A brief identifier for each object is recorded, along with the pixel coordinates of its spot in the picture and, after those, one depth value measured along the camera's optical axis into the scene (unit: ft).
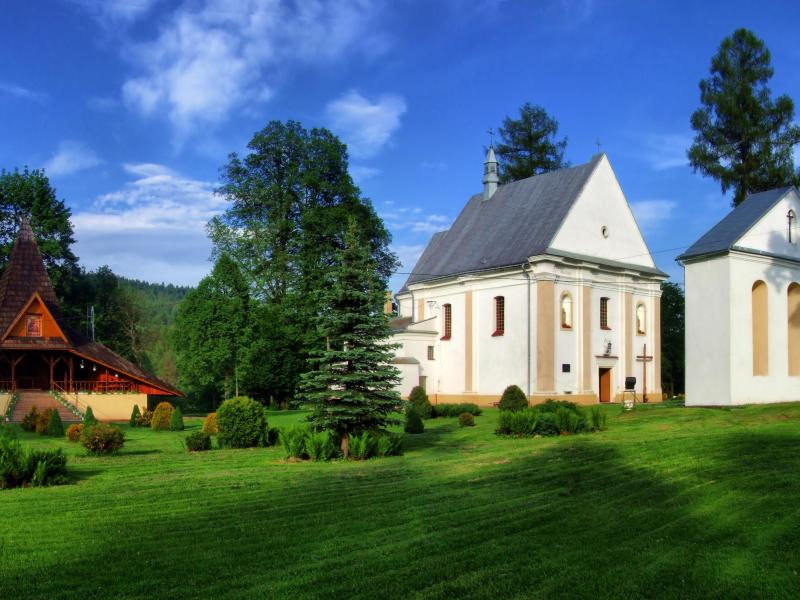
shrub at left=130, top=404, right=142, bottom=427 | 111.96
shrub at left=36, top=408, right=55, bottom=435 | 94.12
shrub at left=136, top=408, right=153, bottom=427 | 111.65
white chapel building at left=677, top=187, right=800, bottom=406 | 80.79
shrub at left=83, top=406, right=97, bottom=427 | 84.39
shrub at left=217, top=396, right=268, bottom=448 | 69.10
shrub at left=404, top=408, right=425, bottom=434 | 81.05
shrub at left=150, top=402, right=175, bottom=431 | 100.58
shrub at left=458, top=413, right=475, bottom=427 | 90.72
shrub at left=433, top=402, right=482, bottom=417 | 110.93
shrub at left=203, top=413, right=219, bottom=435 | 79.39
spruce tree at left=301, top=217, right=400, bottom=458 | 57.72
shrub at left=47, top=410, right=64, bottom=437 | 91.21
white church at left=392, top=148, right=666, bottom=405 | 132.98
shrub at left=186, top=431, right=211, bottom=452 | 67.26
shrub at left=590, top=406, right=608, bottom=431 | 71.67
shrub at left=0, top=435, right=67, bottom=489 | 45.44
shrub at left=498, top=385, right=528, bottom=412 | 104.27
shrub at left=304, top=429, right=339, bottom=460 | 56.13
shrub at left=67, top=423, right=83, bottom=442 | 78.25
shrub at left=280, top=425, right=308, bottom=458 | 57.21
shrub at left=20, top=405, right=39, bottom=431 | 100.53
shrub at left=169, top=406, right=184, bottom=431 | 99.96
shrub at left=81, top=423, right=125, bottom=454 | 63.93
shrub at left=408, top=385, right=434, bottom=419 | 107.24
